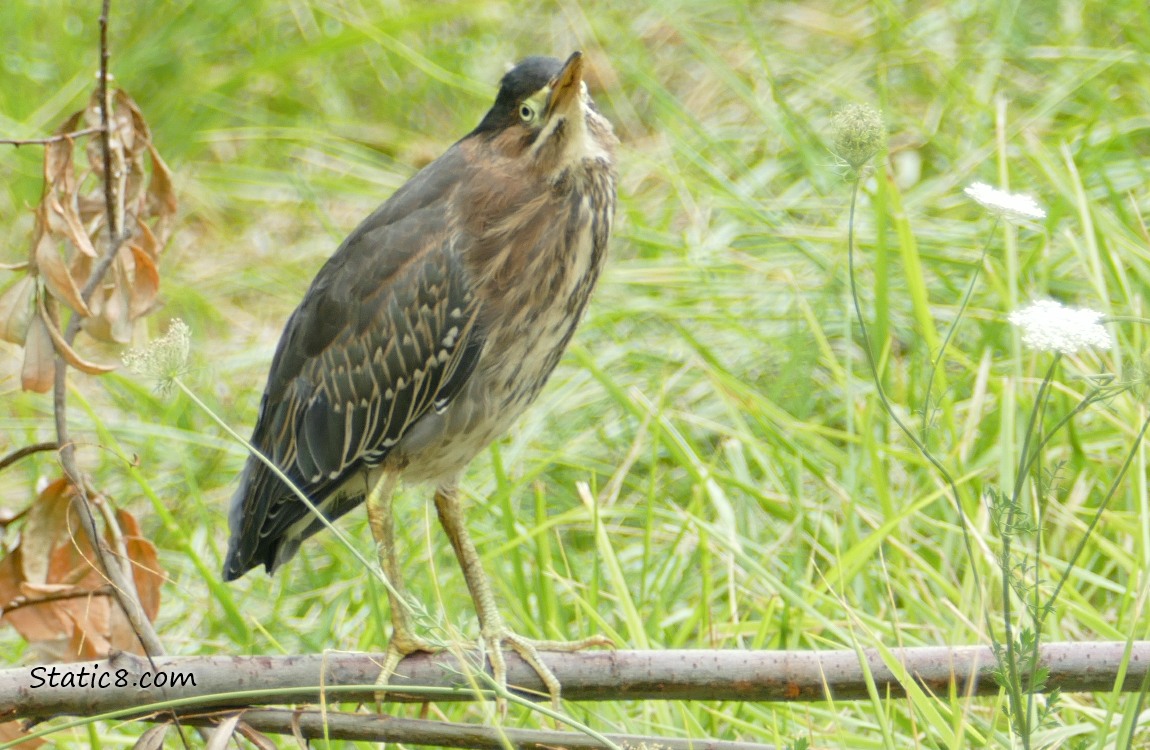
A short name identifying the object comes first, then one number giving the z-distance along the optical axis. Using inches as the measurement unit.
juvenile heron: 241.6
